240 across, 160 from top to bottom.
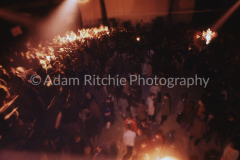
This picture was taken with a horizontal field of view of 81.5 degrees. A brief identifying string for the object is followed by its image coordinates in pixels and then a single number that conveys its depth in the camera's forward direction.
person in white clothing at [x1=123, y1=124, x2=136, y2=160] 3.57
